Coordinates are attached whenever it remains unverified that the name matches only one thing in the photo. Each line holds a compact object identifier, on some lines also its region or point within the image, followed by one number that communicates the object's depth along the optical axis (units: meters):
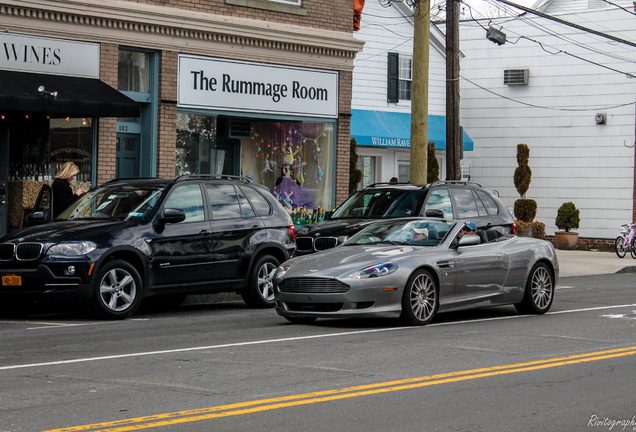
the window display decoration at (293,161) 21.75
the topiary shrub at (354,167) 28.28
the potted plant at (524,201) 31.45
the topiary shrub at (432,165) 30.58
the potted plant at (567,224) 31.55
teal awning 29.70
